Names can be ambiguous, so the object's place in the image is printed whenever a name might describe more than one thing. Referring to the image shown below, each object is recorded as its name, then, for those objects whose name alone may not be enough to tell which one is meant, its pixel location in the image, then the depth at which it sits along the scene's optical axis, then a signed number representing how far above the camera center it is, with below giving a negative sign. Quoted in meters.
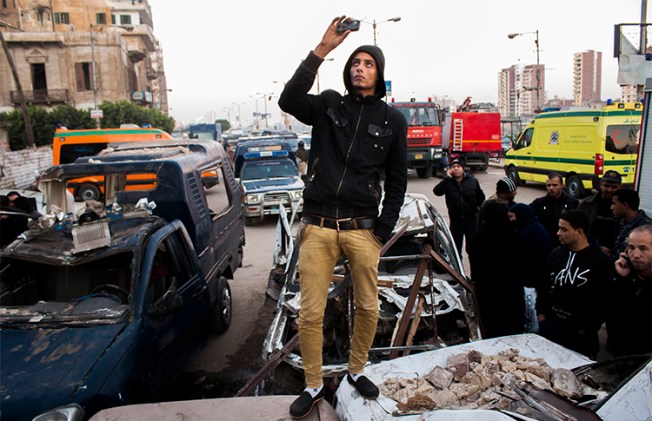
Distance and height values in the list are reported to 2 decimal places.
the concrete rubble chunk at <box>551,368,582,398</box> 2.69 -1.43
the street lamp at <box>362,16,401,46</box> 25.57 +5.94
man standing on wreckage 2.76 -0.30
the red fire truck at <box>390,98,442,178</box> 20.58 +0.02
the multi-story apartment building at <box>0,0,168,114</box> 45.47 +7.99
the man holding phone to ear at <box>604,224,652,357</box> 3.37 -1.21
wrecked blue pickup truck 3.07 -1.22
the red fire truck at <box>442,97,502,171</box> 23.03 -0.29
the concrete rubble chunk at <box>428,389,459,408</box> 2.70 -1.48
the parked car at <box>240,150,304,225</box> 12.73 -1.17
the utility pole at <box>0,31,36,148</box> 23.47 +2.21
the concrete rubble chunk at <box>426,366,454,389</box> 2.91 -1.46
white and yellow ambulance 13.77 -0.53
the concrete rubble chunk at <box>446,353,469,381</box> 3.01 -1.45
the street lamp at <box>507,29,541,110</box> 27.48 +5.10
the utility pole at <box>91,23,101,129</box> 39.85 +4.15
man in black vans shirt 3.69 -1.23
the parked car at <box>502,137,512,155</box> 36.95 -1.08
